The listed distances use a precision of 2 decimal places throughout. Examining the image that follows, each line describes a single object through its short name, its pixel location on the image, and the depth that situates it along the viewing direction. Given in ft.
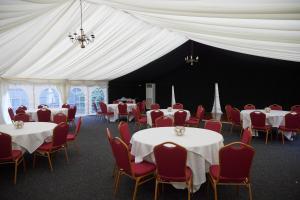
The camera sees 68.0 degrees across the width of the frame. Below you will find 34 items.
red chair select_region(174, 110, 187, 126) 21.94
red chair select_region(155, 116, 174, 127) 17.22
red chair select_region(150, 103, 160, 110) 31.55
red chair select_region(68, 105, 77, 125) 28.23
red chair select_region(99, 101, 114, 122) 33.27
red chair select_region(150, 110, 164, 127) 22.81
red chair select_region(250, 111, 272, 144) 20.66
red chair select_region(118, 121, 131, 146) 14.01
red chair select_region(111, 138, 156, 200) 9.96
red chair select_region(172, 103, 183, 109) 30.73
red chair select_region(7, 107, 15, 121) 25.60
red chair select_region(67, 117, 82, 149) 16.81
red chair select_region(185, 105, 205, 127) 23.59
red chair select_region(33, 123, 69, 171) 14.07
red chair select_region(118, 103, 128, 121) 32.68
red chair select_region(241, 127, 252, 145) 11.11
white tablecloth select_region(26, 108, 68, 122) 25.40
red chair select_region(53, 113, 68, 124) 19.38
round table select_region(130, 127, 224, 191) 10.49
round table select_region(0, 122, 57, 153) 13.57
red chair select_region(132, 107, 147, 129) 25.19
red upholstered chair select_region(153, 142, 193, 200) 9.21
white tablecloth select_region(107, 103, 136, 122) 33.63
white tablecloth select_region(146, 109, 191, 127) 23.97
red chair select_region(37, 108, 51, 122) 24.76
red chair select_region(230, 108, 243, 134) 24.17
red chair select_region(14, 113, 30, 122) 19.80
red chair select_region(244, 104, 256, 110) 28.70
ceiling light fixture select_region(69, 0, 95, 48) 17.72
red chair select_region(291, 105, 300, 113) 25.43
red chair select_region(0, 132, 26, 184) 12.09
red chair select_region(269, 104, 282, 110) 27.96
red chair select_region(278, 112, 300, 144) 19.66
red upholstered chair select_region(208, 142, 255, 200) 9.02
